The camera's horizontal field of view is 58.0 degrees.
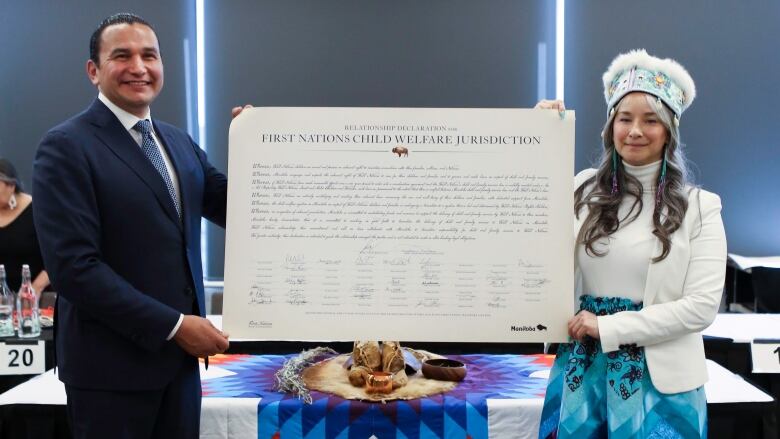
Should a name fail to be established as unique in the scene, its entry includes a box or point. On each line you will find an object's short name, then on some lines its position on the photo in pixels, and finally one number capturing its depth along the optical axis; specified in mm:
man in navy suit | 1617
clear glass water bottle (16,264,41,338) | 2842
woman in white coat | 1695
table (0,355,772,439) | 2080
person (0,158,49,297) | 3912
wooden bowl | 2291
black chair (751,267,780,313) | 4172
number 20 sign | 2670
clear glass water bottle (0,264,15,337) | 2852
